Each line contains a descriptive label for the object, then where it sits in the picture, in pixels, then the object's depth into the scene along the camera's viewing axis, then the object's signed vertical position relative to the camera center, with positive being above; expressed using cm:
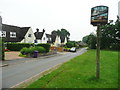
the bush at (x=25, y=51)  1939 -128
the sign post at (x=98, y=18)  577 +130
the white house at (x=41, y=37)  4943 +292
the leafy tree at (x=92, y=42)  5475 +77
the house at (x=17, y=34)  3328 +311
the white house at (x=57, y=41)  6358 +138
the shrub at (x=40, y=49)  2167 -117
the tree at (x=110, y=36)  5055 +348
